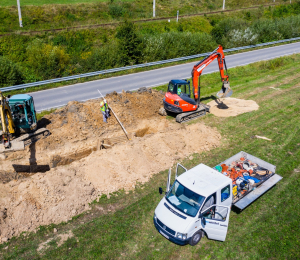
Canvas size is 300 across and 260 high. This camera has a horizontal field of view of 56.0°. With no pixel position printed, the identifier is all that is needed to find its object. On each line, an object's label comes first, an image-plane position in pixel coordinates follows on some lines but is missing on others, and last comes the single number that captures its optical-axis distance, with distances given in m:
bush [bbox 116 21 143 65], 31.55
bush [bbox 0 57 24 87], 26.12
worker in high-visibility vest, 18.33
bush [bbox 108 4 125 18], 48.84
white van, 9.50
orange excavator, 18.69
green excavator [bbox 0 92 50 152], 16.09
